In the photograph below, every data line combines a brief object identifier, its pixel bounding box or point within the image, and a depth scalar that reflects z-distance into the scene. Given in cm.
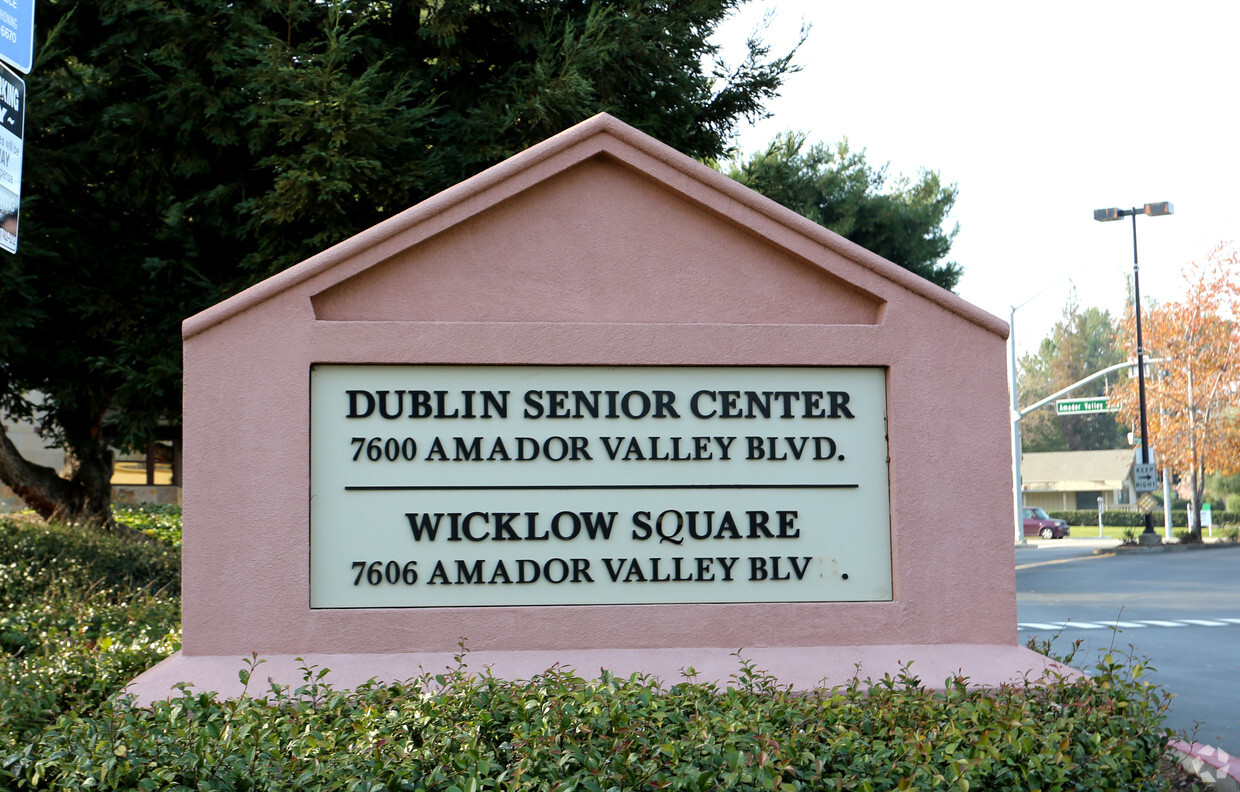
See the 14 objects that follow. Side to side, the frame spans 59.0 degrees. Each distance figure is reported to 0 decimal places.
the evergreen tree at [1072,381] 8300
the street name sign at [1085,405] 3177
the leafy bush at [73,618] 512
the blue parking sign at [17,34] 460
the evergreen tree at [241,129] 968
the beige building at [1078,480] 7019
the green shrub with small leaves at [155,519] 1888
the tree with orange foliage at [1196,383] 3619
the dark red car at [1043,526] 4884
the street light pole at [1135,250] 2991
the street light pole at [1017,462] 3538
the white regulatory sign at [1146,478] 3162
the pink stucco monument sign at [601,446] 508
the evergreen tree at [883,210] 2273
